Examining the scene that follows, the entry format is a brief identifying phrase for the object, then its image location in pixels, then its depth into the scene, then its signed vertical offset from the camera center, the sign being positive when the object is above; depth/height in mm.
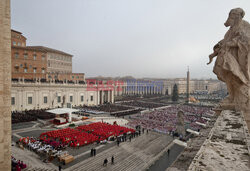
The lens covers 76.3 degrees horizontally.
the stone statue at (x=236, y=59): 5047 +788
